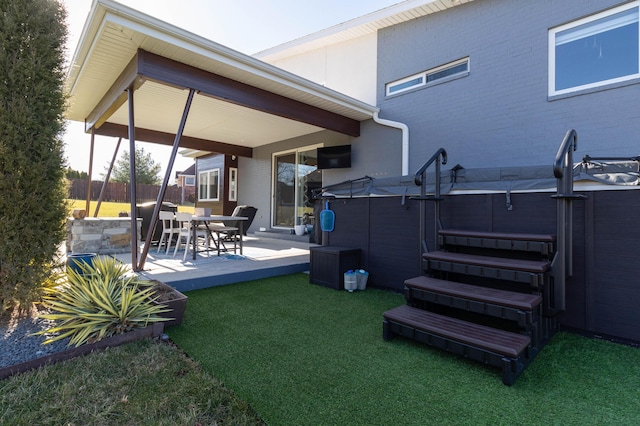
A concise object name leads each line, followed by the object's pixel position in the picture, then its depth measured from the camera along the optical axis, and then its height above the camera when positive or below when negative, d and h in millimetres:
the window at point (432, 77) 5957 +2634
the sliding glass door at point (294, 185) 8602 +730
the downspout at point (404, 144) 6477 +1354
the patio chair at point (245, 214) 8414 -70
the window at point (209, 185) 11545 +958
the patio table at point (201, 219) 5257 -137
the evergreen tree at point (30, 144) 2664 +564
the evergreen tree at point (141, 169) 29781 +3893
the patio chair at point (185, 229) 5355 -329
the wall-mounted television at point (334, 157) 7367 +1258
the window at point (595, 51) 4270 +2250
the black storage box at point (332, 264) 4277 -706
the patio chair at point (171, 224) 5820 -244
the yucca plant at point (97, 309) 2439 -787
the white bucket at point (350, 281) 4199 -894
